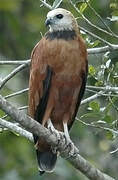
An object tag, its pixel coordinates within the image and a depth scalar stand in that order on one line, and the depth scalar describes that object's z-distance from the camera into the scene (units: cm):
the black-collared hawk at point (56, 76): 1259
